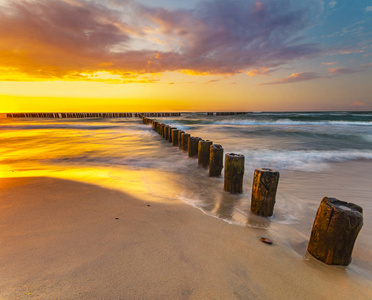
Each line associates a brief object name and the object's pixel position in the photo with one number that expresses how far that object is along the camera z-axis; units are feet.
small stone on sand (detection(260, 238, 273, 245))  7.38
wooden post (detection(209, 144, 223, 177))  15.38
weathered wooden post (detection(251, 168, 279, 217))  9.26
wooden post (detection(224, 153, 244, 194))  11.96
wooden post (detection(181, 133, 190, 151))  25.33
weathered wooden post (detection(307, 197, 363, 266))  5.88
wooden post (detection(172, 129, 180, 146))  30.47
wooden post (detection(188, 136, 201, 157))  21.65
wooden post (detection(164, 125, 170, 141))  35.80
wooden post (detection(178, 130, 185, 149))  27.26
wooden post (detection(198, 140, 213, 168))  18.21
